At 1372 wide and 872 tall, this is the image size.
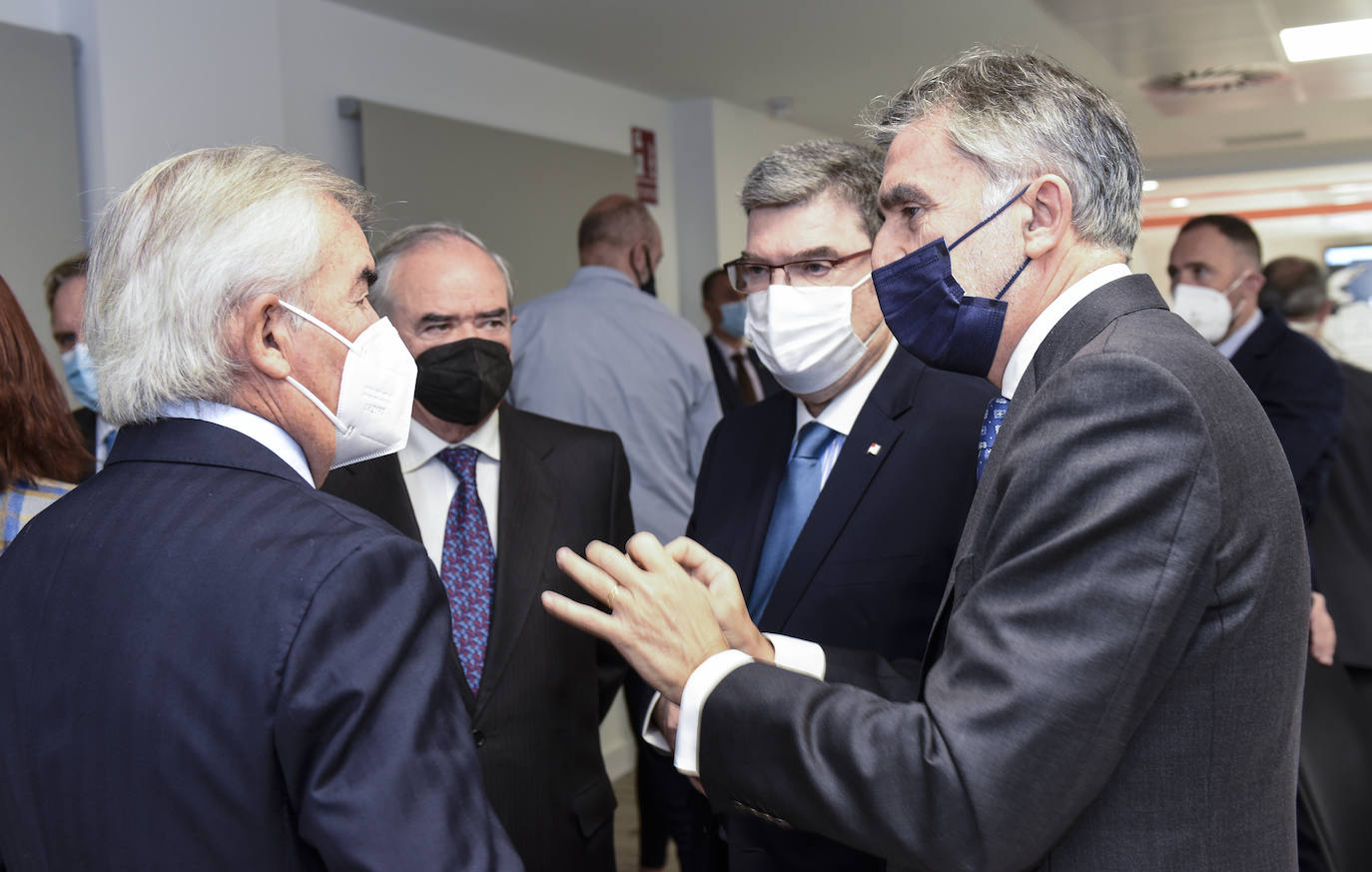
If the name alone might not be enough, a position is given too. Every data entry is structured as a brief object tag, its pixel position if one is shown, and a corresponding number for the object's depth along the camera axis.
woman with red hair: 1.79
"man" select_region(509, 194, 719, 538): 3.53
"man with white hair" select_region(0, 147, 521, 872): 0.95
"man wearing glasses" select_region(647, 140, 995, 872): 1.64
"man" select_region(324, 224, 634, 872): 1.79
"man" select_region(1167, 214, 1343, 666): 2.95
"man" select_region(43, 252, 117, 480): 2.90
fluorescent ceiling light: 5.40
